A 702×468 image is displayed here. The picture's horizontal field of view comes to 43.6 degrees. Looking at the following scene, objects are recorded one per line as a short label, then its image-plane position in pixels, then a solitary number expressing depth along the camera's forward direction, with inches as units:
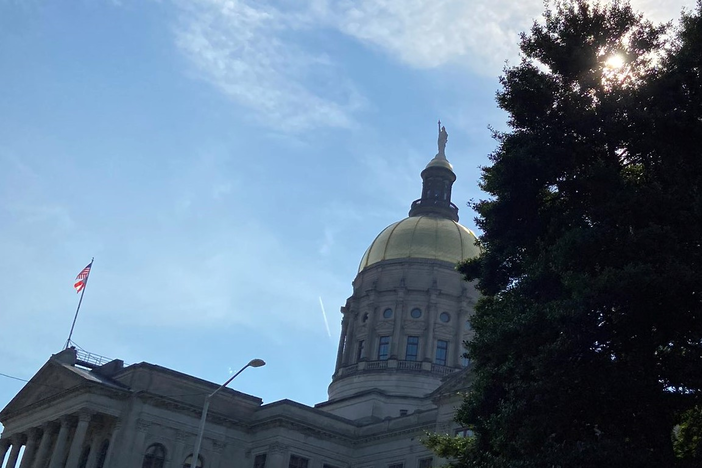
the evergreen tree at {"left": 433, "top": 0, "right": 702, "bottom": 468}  773.9
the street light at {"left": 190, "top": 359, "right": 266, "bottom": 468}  1277.1
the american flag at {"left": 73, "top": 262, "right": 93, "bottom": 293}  2208.4
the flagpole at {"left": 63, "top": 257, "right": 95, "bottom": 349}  2216.8
